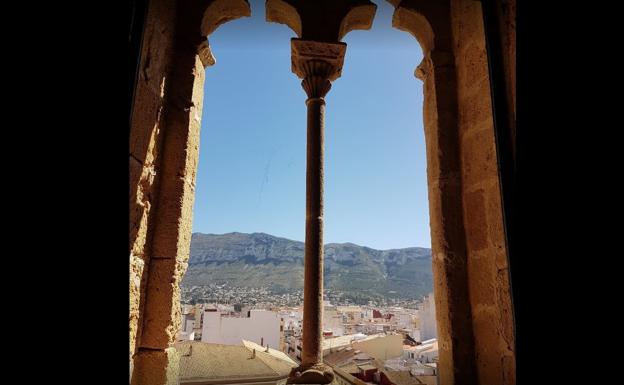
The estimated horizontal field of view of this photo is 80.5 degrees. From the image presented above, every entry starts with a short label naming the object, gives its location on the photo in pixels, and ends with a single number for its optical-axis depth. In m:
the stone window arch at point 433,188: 2.08
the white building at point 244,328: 21.80
